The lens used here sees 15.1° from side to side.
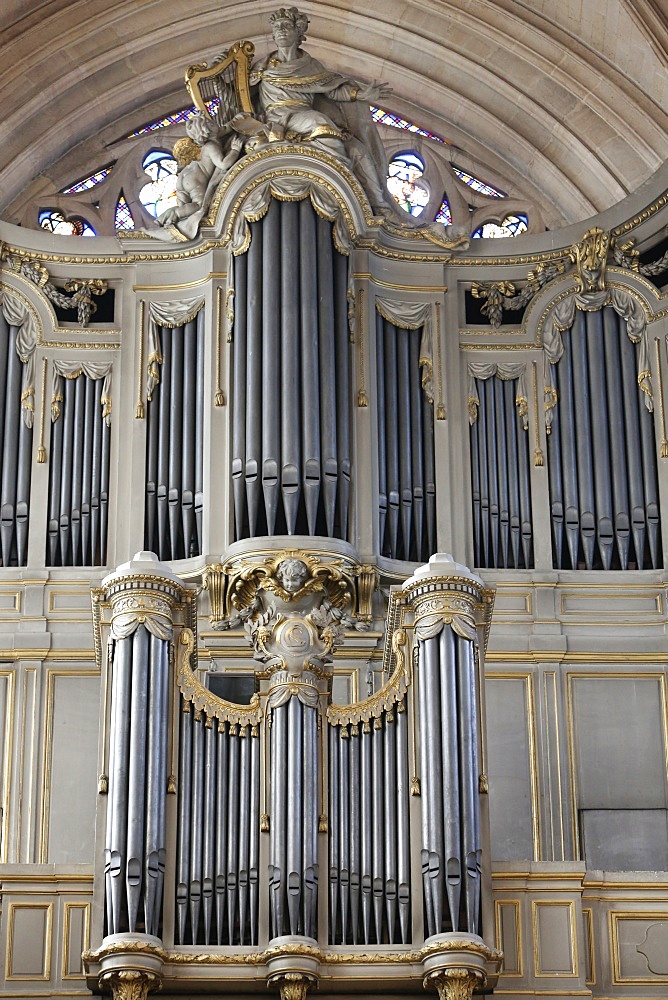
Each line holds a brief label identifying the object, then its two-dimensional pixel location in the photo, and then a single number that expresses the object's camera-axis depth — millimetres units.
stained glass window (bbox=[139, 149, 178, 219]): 24359
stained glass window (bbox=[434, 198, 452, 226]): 24453
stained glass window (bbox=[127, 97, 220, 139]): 24703
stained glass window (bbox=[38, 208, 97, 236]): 24172
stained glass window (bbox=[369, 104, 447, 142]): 24781
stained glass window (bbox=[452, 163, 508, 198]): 24625
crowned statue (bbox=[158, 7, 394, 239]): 21938
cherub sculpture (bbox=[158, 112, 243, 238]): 21891
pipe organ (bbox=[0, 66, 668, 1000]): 17266
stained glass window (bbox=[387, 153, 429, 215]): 24516
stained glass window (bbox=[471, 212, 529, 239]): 24375
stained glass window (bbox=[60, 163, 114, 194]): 24422
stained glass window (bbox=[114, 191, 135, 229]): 24312
